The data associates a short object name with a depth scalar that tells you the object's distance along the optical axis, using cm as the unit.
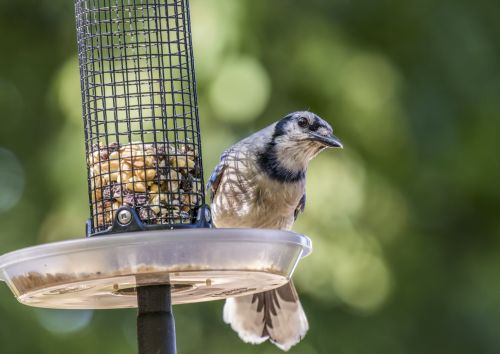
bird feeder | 730
